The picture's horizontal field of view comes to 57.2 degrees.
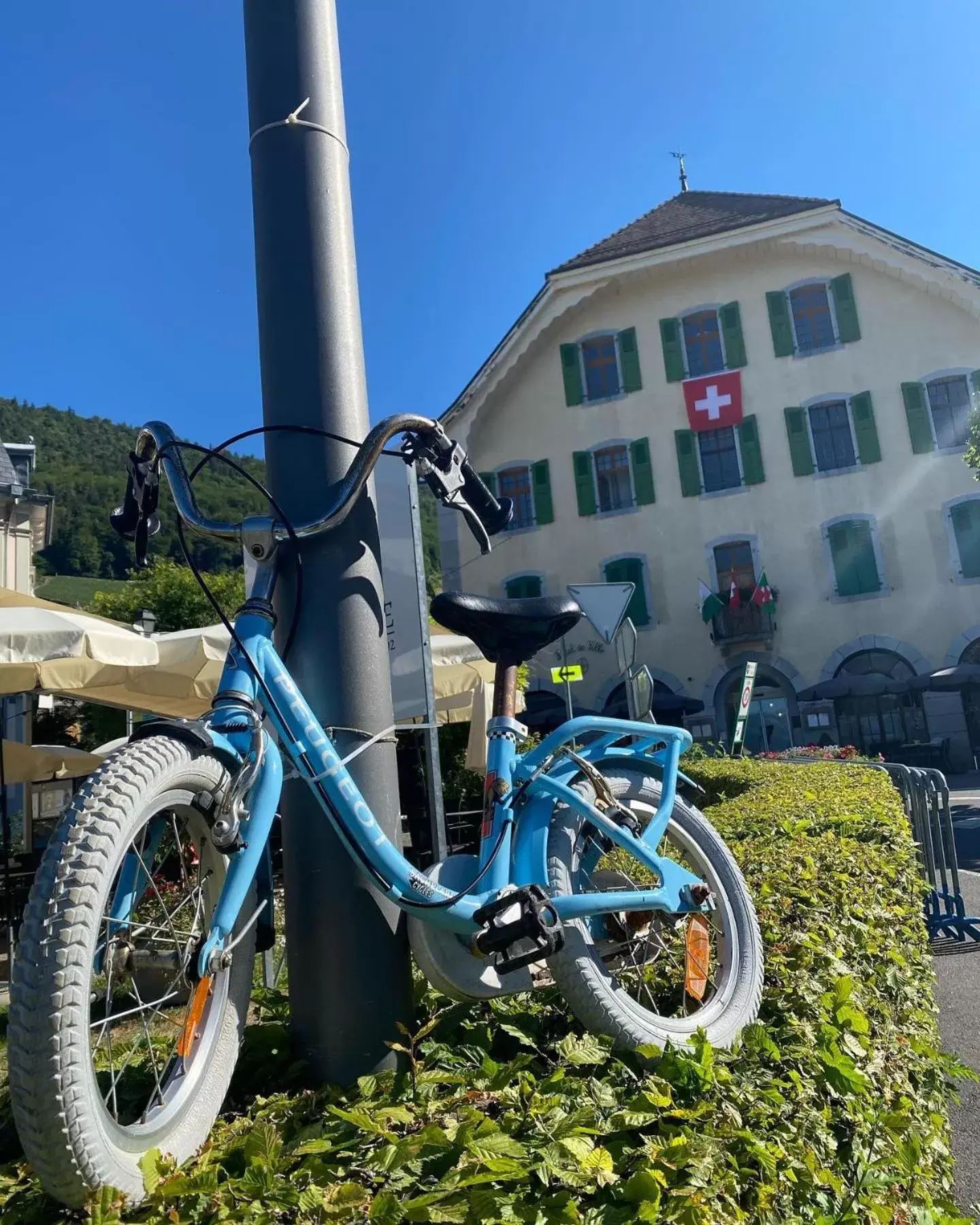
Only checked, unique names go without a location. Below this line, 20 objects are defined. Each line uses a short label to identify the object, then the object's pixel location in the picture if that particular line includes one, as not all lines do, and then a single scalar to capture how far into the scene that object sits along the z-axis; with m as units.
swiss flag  24.16
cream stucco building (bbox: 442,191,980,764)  22.48
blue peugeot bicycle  1.34
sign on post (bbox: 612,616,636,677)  7.87
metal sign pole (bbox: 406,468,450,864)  2.98
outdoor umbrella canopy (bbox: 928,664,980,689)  20.41
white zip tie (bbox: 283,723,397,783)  1.90
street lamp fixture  10.77
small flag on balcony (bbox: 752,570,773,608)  22.84
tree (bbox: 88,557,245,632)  30.34
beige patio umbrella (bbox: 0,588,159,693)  5.62
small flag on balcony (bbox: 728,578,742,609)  23.06
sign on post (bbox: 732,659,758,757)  10.91
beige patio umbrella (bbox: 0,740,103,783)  8.28
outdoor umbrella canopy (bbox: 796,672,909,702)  21.09
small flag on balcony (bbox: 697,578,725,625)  23.08
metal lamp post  2.01
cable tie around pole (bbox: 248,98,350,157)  2.42
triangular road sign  8.04
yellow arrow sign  8.84
